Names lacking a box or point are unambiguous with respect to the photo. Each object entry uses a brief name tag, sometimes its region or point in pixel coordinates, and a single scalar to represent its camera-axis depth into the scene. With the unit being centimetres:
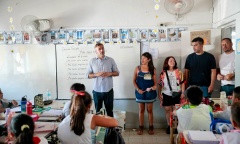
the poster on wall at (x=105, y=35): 448
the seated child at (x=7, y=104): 303
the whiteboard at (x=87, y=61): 447
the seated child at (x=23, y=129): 150
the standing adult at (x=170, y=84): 411
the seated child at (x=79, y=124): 192
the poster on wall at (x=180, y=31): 441
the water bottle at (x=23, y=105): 270
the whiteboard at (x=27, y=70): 457
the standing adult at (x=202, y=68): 391
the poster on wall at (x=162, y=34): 443
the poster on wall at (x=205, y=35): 412
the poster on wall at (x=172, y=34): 442
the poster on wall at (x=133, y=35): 445
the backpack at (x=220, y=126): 211
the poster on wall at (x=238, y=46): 325
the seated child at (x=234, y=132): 161
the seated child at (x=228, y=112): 247
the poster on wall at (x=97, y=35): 450
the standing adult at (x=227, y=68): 362
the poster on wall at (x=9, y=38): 461
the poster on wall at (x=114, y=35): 447
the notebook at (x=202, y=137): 187
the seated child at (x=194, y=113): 236
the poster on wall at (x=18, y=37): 460
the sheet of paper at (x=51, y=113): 263
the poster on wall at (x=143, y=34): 444
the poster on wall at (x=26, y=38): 459
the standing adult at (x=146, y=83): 416
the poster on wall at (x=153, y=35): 444
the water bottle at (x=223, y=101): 285
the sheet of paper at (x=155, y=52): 445
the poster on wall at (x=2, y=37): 462
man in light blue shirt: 400
